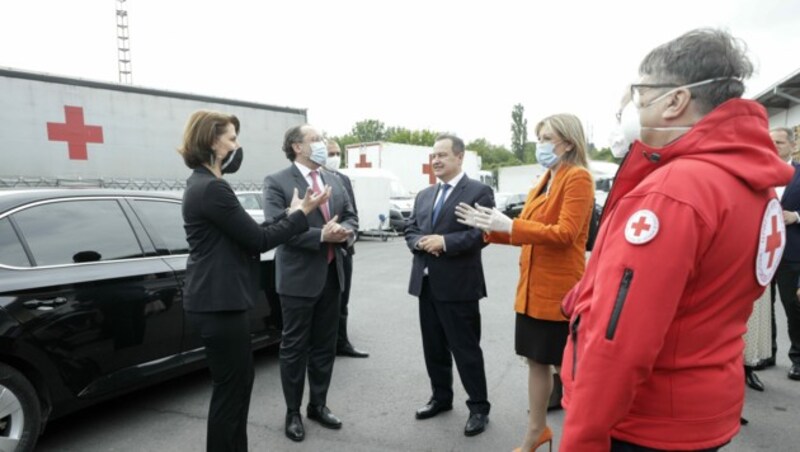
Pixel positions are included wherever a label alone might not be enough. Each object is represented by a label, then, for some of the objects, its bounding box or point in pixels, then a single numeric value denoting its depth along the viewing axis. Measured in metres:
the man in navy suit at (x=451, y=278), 3.29
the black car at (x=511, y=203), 23.45
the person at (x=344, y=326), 4.78
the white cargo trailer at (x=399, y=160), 20.02
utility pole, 37.94
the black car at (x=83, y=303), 2.75
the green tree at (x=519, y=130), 85.29
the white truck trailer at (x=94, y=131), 9.24
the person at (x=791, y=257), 3.94
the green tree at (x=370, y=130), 82.94
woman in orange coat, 2.72
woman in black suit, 2.40
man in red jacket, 1.13
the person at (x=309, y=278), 3.32
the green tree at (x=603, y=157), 36.25
